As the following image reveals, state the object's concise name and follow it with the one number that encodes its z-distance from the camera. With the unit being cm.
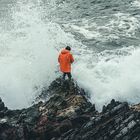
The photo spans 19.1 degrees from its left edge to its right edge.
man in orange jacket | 1858
